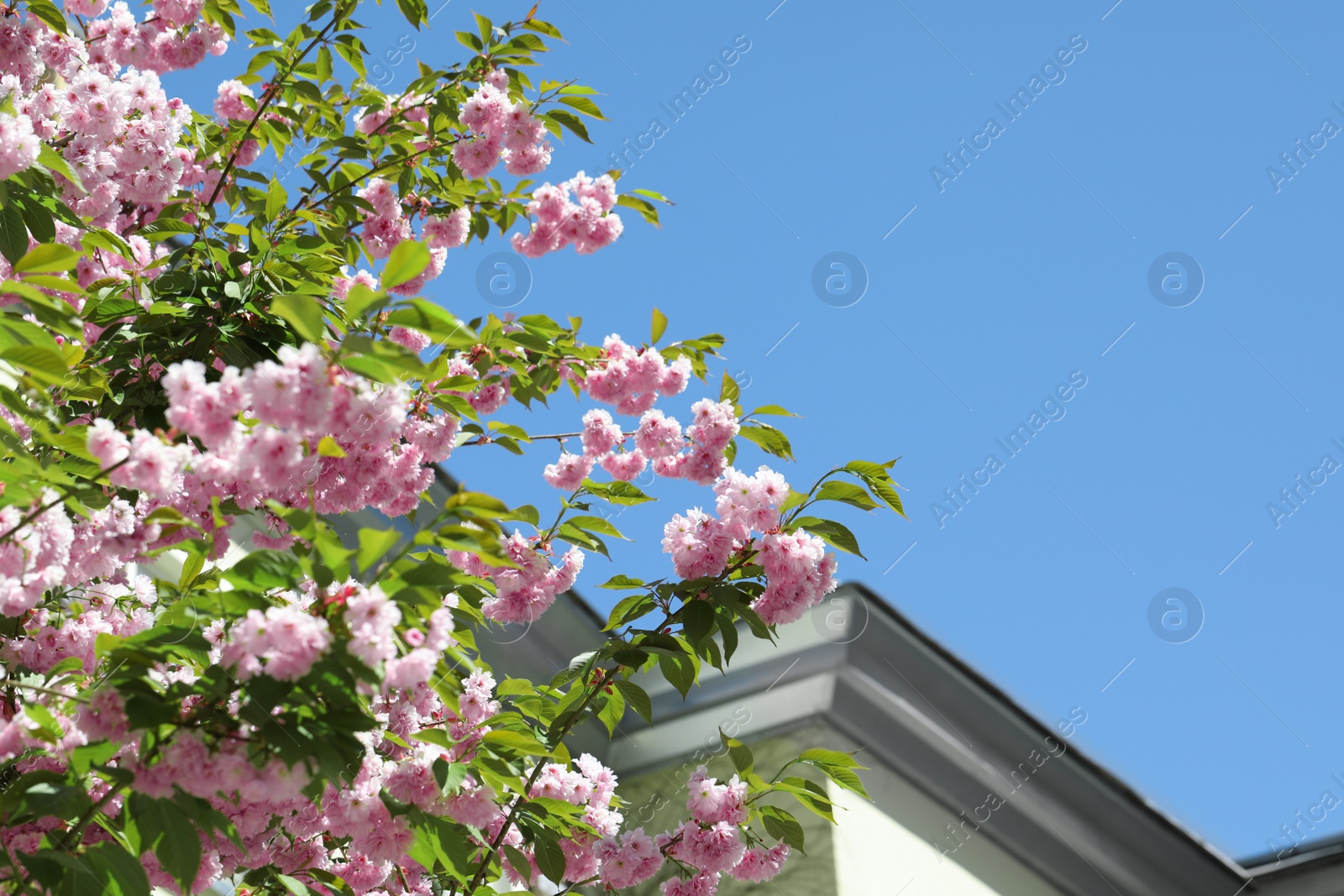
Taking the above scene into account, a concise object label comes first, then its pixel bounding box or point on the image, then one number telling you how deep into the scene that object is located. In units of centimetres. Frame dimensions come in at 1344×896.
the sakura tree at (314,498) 201
